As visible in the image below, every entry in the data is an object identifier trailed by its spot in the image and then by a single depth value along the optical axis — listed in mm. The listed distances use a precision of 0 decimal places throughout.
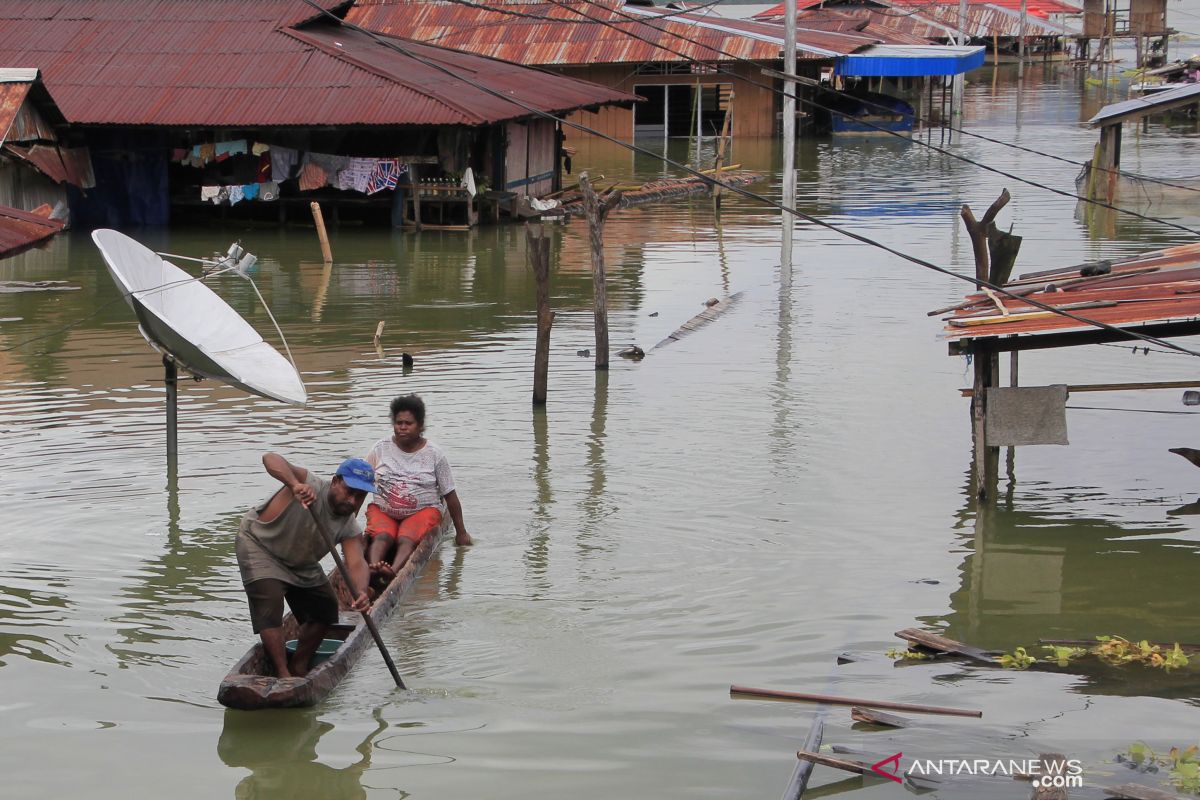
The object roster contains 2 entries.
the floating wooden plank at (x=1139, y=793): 5990
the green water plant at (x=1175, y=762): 6492
